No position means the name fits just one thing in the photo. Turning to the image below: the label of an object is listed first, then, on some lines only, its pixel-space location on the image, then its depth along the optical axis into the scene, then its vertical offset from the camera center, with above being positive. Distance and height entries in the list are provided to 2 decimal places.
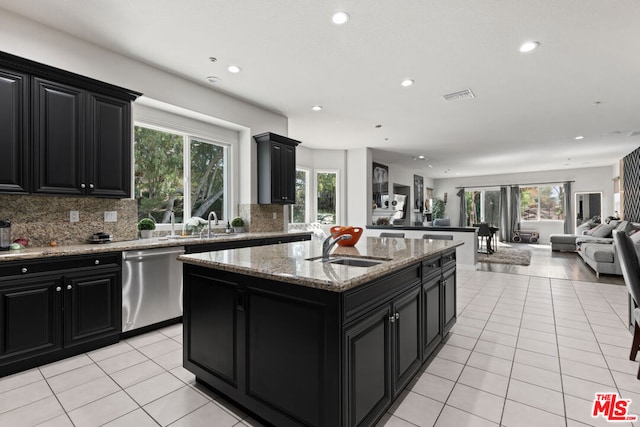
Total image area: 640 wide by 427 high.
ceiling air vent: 4.15 +1.61
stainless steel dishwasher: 2.92 -0.74
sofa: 5.64 -0.70
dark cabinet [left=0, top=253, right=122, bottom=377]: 2.27 -0.78
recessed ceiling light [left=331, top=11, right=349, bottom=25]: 2.54 +1.62
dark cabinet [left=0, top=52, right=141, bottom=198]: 2.47 +0.70
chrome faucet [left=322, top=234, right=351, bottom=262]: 2.12 -0.23
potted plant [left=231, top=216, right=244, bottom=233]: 4.64 -0.19
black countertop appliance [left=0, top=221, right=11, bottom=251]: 2.45 -0.19
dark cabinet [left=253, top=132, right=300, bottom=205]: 4.75 +0.69
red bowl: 2.68 -0.18
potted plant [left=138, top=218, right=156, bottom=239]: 3.59 -0.17
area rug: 7.36 -1.13
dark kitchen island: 1.44 -0.65
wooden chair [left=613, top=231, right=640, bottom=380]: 2.26 -0.35
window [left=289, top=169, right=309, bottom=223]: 7.38 +0.31
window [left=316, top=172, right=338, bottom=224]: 7.87 +0.42
